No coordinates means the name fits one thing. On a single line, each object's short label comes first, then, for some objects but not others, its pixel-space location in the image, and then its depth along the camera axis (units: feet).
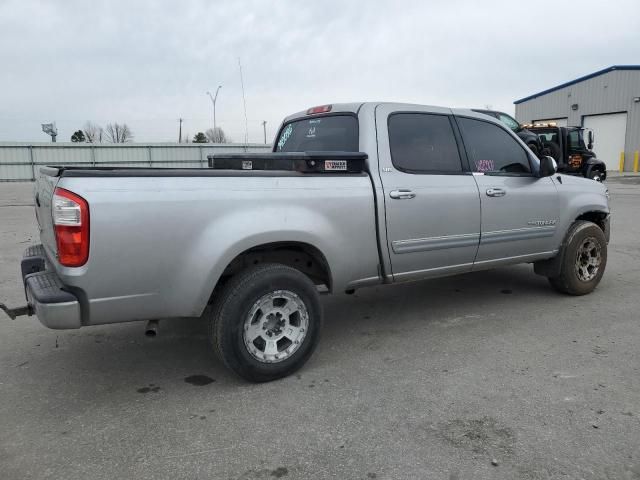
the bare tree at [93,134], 189.37
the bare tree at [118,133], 210.18
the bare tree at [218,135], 196.38
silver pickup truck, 9.23
